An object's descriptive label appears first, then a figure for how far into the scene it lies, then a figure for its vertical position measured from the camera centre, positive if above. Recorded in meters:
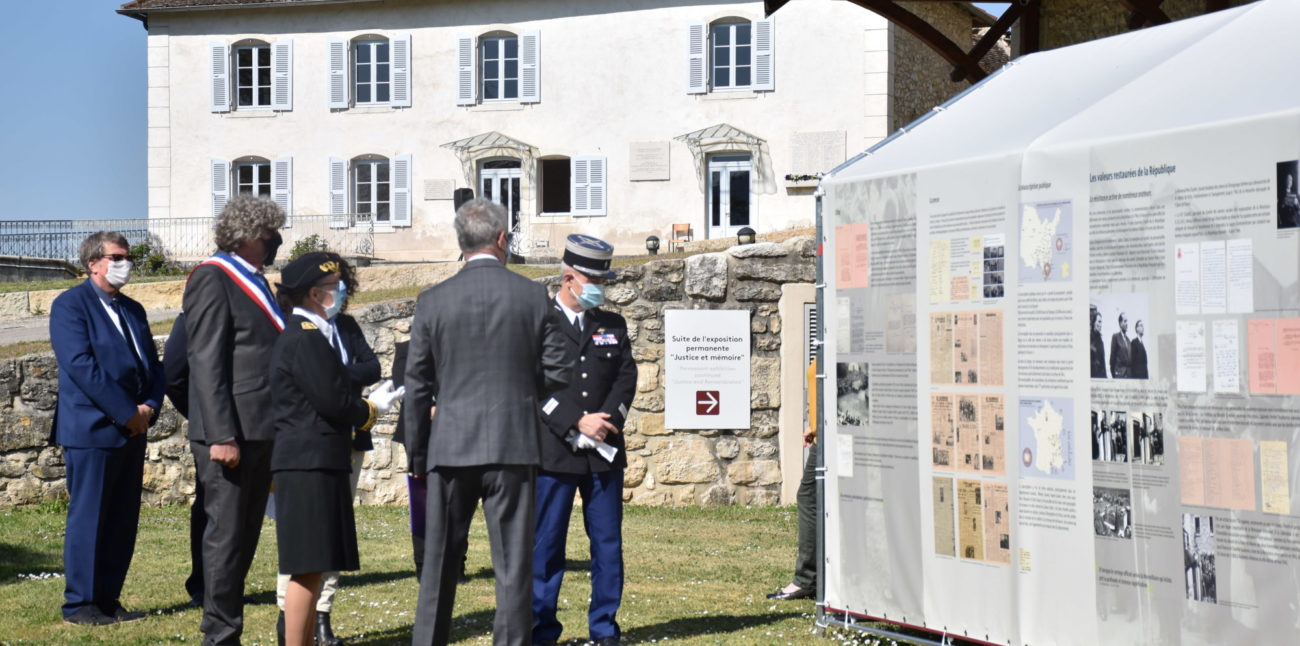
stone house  29.38 +4.96
